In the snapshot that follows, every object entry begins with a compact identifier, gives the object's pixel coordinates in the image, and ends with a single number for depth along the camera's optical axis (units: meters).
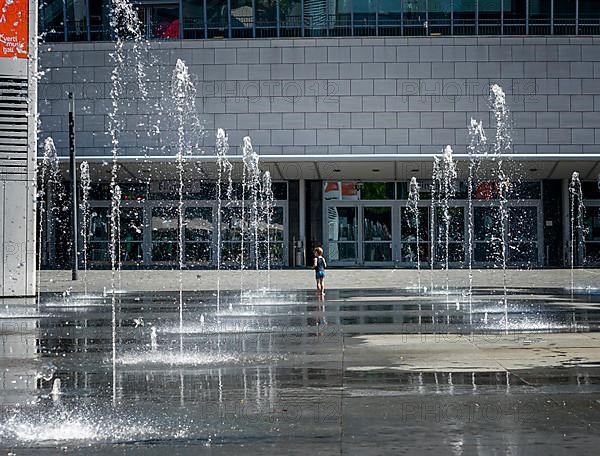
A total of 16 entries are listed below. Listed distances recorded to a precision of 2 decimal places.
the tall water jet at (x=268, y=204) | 46.94
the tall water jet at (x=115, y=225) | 48.06
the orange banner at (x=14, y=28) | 22.83
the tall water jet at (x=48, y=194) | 45.78
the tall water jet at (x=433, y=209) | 46.60
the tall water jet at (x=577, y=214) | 46.31
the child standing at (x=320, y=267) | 26.08
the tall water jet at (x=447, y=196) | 46.48
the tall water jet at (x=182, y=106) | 44.91
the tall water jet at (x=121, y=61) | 45.25
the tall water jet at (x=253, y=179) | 44.19
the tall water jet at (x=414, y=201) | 47.16
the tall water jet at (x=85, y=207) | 47.59
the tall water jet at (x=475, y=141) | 44.50
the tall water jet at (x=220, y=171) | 44.47
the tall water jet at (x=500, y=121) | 44.34
